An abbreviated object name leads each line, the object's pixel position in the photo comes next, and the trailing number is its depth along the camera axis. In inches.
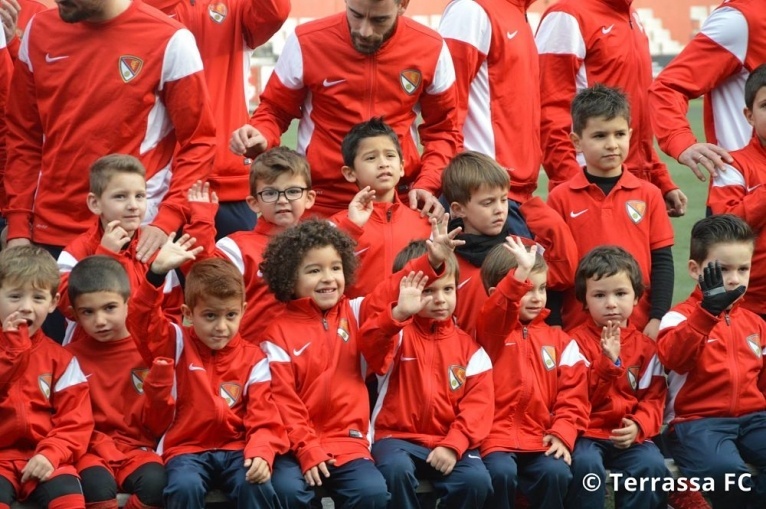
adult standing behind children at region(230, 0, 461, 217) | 471.2
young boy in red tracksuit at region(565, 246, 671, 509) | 422.9
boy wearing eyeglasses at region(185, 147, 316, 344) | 439.5
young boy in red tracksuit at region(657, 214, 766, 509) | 428.1
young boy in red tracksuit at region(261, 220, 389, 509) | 394.9
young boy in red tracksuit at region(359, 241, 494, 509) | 402.9
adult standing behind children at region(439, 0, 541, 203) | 496.1
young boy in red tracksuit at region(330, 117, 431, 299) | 451.2
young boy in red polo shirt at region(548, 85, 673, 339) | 474.3
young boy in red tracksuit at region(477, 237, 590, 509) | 416.2
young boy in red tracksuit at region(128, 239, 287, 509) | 390.0
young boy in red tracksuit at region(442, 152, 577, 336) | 448.4
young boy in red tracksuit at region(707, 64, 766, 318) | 474.3
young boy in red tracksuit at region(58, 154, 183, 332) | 418.9
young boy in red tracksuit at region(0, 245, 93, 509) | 382.6
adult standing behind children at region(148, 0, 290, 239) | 499.8
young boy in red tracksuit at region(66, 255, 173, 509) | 391.5
